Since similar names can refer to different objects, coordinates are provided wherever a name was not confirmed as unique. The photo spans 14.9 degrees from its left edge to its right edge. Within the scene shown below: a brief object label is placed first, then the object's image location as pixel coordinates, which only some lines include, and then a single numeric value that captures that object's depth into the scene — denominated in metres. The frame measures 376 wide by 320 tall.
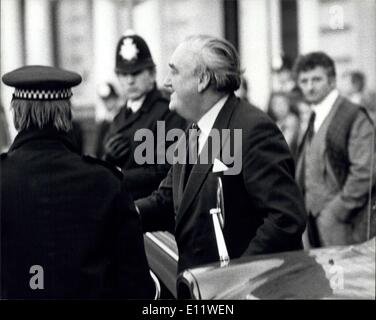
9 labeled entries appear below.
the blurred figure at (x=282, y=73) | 14.99
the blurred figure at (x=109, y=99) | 15.36
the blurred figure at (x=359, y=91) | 16.07
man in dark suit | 5.41
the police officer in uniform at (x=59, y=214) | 4.92
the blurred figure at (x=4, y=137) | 12.55
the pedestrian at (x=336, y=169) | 8.27
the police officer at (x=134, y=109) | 8.14
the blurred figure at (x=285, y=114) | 11.27
